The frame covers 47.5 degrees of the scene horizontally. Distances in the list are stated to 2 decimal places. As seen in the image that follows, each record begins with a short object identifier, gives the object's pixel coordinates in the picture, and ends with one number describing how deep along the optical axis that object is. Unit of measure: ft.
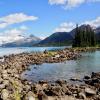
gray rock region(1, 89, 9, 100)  31.80
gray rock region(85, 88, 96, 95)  38.16
